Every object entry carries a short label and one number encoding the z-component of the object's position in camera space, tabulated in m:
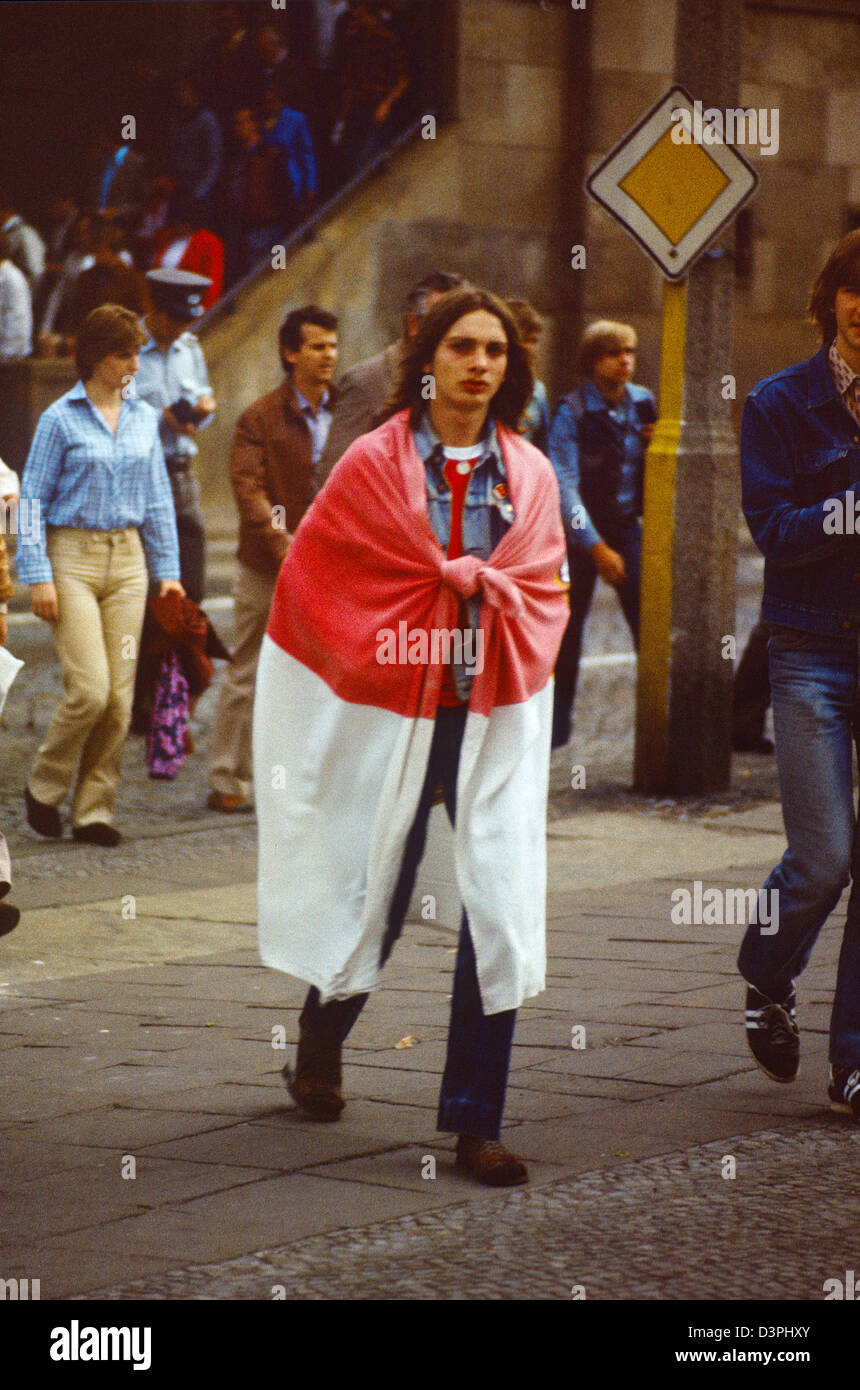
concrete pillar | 19.44
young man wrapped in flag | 10.05
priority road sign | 18.83
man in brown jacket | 18.92
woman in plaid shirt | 17.34
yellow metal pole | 19.47
